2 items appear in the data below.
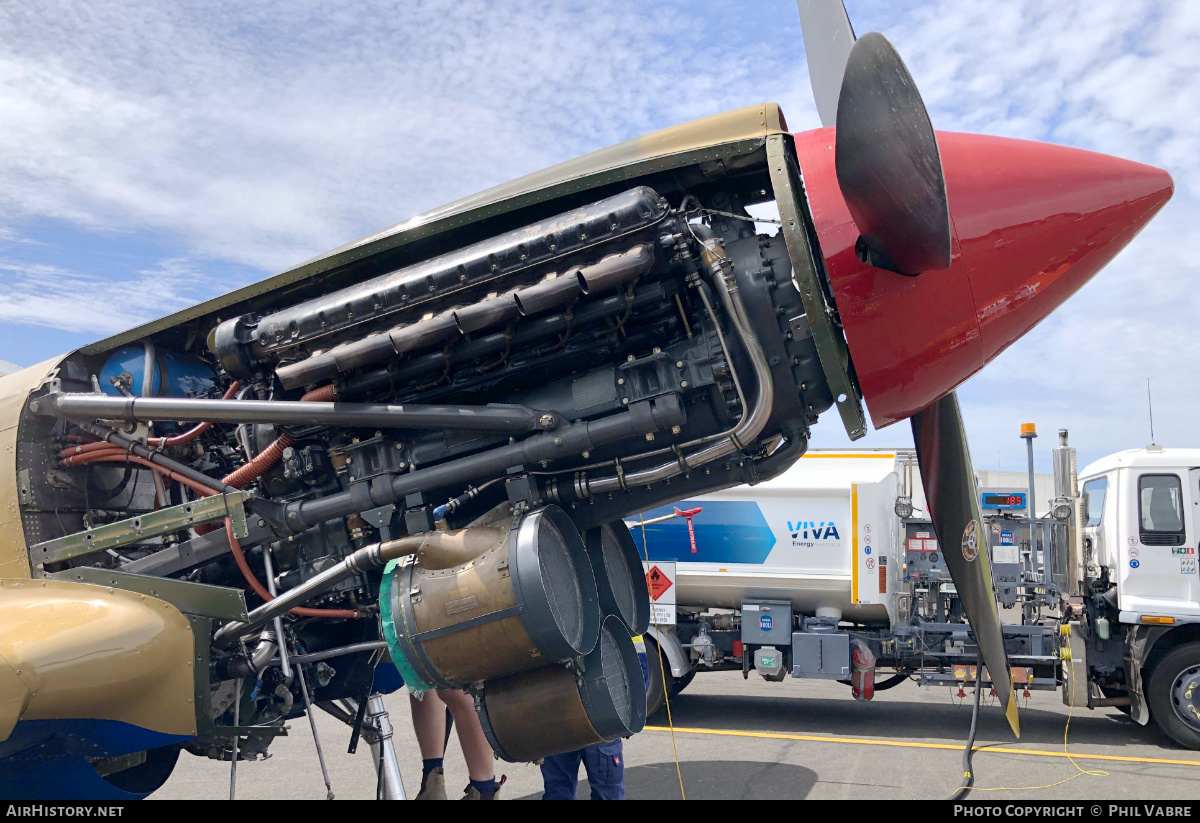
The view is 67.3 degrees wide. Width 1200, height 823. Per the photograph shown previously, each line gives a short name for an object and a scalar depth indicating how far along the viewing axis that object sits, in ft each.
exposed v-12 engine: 11.59
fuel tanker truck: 30.96
